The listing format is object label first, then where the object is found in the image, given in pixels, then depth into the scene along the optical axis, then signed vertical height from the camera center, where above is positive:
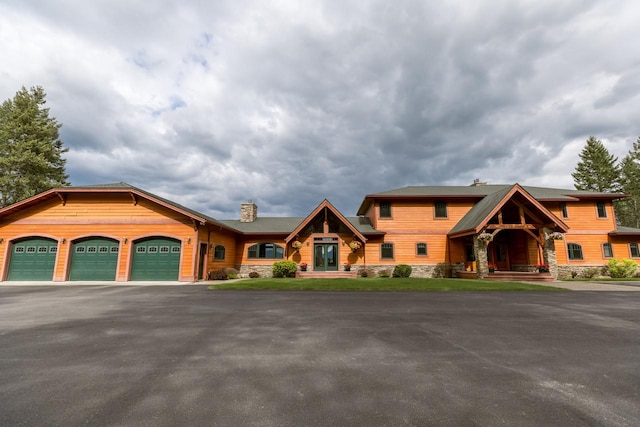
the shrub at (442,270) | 21.50 -1.08
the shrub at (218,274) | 19.41 -1.45
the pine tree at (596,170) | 42.88 +13.56
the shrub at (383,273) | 21.49 -1.36
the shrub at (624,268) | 20.77 -0.74
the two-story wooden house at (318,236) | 18.01 +1.35
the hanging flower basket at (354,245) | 20.80 +0.73
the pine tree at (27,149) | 29.05 +11.02
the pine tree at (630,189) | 40.59 +9.97
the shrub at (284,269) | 20.16 -1.06
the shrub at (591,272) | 21.55 -1.11
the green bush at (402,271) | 20.59 -1.13
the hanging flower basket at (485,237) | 17.48 +1.20
